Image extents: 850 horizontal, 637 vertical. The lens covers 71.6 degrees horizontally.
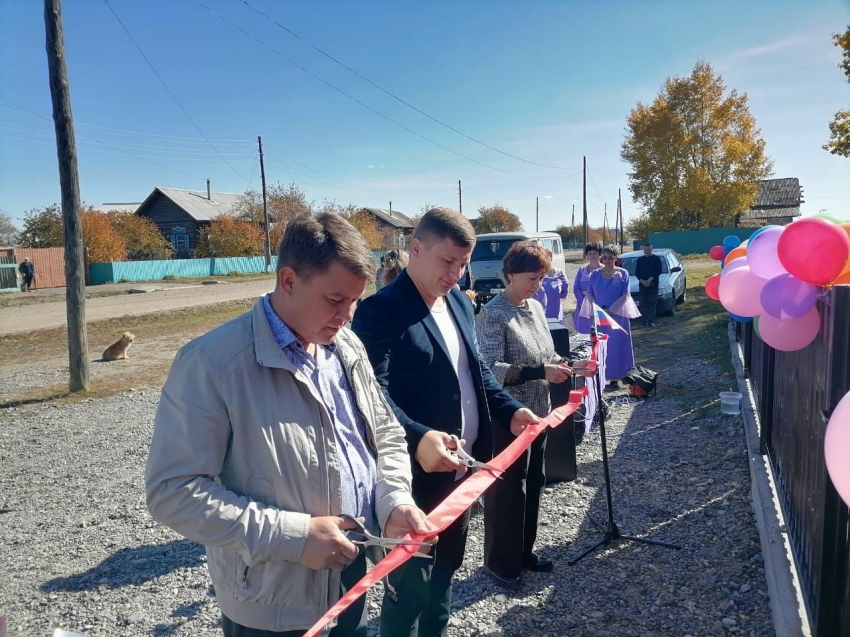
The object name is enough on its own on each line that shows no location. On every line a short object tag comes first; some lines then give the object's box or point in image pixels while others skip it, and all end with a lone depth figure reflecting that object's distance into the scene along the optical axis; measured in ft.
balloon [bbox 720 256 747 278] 12.92
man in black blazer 7.86
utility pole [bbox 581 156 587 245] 151.45
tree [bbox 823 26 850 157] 43.97
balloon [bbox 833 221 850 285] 9.84
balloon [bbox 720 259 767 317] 11.84
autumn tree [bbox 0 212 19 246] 156.57
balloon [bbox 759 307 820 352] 10.42
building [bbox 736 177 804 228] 157.89
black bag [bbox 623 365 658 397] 25.16
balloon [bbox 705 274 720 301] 15.28
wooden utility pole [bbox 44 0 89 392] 29.37
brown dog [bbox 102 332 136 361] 39.50
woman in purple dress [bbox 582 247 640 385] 27.94
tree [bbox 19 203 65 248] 132.87
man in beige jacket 4.85
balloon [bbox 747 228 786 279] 11.02
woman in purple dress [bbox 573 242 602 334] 27.50
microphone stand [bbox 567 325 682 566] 13.01
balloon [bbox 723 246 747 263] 15.69
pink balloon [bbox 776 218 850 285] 9.31
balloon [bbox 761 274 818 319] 10.39
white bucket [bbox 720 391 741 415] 21.72
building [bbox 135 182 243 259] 168.86
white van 52.39
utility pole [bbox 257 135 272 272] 122.72
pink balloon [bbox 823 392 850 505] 5.54
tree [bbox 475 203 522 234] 214.69
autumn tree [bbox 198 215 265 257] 151.23
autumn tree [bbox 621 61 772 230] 125.39
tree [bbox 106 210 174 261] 142.82
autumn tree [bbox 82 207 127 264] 124.57
